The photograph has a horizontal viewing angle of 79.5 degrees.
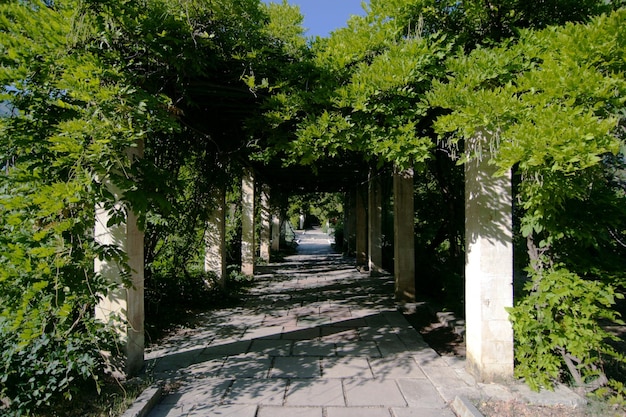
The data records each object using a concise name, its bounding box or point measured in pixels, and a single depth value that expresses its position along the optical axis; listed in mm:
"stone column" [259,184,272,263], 12492
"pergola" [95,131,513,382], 3131
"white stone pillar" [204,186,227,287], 7168
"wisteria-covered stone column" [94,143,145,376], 3289
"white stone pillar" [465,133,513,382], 3121
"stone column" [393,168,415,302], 6410
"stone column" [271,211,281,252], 15242
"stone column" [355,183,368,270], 11623
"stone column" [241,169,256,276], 9648
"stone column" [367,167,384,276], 9367
